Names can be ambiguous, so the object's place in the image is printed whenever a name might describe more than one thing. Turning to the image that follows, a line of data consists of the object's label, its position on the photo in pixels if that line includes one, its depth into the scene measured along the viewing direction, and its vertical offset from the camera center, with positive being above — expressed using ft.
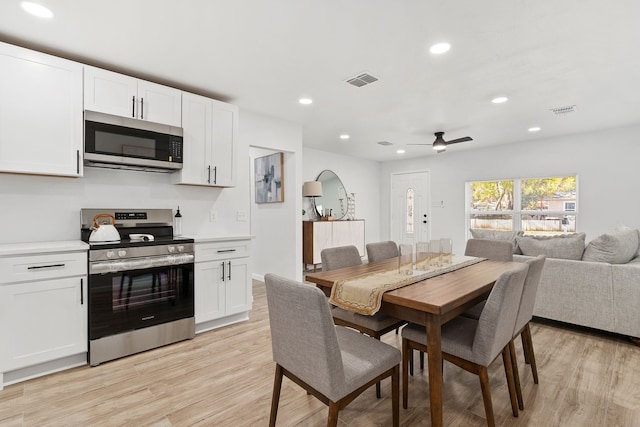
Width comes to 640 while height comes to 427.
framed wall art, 15.46 +1.86
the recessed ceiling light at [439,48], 7.81 +4.31
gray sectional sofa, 9.07 -2.03
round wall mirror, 20.83 +1.14
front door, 23.53 +0.62
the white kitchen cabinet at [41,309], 6.88 -2.28
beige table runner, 5.44 -1.37
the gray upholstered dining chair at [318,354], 4.23 -2.23
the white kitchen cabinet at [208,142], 10.19 +2.48
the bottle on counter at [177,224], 10.67 -0.37
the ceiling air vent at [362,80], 9.58 +4.30
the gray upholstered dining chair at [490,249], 9.38 -1.11
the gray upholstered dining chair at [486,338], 5.06 -2.30
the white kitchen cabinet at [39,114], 7.35 +2.50
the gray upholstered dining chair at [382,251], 9.02 -1.12
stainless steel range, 7.93 -2.02
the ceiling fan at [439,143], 16.21 +3.77
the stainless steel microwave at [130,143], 8.41 +2.04
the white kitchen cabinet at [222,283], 9.83 -2.33
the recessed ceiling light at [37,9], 6.32 +4.30
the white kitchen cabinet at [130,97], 8.47 +3.44
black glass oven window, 8.18 -2.10
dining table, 4.96 -1.44
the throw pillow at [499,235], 11.16 -0.77
